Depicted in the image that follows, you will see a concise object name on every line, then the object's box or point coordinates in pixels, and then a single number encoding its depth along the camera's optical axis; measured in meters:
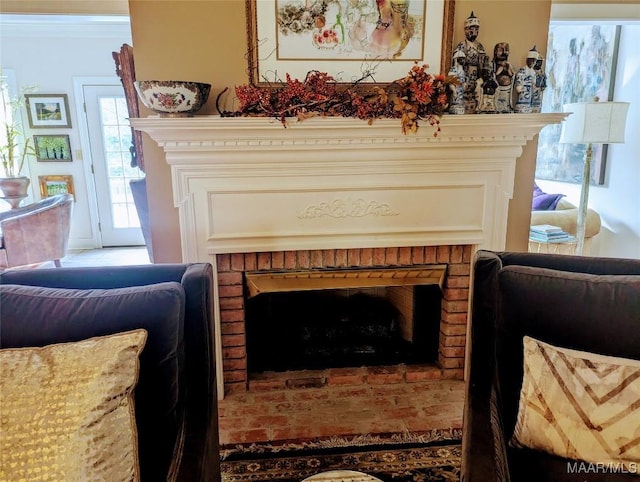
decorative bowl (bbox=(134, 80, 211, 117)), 1.82
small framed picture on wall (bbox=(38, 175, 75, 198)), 5.18
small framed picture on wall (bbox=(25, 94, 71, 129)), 4.99
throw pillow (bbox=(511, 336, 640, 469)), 1.04
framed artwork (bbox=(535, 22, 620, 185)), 3.90
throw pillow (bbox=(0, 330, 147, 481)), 0.87
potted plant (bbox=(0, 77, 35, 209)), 4.68
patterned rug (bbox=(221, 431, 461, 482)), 1.71
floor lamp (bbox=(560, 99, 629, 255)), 2.98
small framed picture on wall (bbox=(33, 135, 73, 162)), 5.09
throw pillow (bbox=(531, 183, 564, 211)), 4.02
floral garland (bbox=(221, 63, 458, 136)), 1.89
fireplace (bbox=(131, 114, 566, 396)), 1.95
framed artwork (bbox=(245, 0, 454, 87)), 1.99
